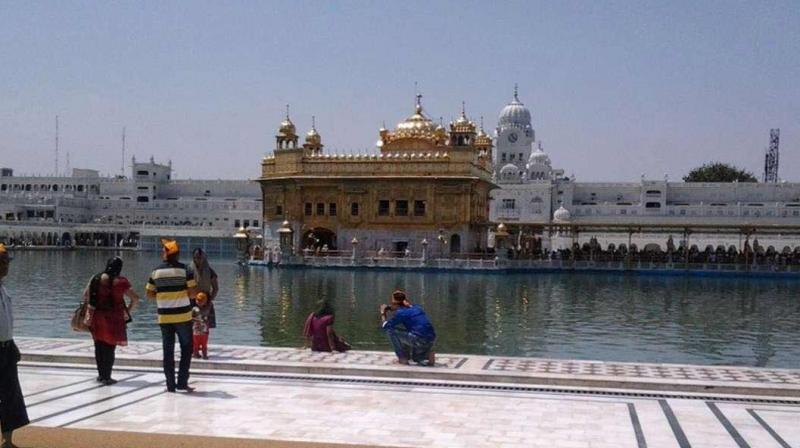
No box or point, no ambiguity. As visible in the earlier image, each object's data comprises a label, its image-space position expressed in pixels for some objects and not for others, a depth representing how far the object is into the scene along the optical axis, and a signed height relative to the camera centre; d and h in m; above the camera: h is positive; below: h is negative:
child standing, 11.80 -1.14
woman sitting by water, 13.12 -1.39
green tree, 100.56 +7.04
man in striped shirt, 9.84 -0.77
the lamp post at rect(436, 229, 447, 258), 53.44 -0.19
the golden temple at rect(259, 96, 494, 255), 54.22 +2.61
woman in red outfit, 10.25 -0.88
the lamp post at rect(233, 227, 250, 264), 54.14 -0.43
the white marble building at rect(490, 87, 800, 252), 78.06 +3.31
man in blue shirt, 11.87 -1.26
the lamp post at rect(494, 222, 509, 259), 51.62 -0.02
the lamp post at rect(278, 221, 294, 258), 54.04 +0.01
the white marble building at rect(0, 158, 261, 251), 84.31 +2.88
